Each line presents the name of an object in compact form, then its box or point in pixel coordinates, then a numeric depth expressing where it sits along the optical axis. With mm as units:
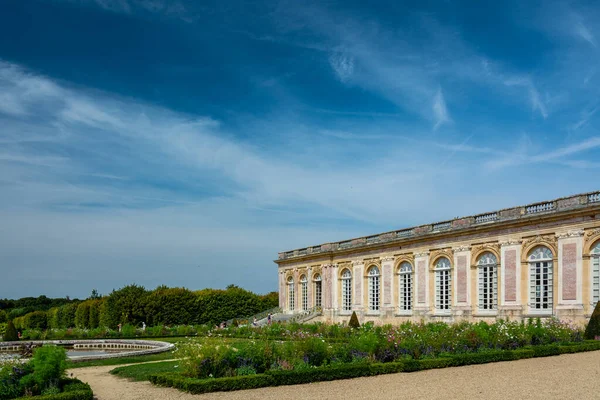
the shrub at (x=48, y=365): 9477
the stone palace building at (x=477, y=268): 21484
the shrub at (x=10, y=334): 28781
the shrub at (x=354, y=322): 28969
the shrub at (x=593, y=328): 18328
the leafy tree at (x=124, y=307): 40406
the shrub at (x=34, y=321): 52750
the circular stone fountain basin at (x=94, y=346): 22938
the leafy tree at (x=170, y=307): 40625
